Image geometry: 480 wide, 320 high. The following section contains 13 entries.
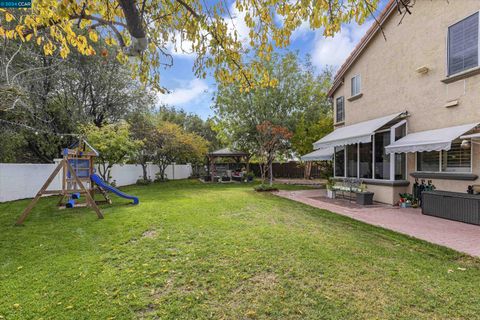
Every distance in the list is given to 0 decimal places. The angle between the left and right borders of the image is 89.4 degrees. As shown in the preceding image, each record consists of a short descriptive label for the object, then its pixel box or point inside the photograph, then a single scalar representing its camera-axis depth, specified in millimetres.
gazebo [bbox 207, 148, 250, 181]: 26727
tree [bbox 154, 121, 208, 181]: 23688
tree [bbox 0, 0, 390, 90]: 3812
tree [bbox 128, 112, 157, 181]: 22188
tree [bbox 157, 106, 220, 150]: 37844
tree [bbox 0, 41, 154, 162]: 13734
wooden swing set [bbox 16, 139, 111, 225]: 9602
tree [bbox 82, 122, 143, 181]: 14825
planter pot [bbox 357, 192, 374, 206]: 11969
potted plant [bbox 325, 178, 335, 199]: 14638
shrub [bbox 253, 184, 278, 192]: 18062
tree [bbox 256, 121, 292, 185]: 19980
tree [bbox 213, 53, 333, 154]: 24453
